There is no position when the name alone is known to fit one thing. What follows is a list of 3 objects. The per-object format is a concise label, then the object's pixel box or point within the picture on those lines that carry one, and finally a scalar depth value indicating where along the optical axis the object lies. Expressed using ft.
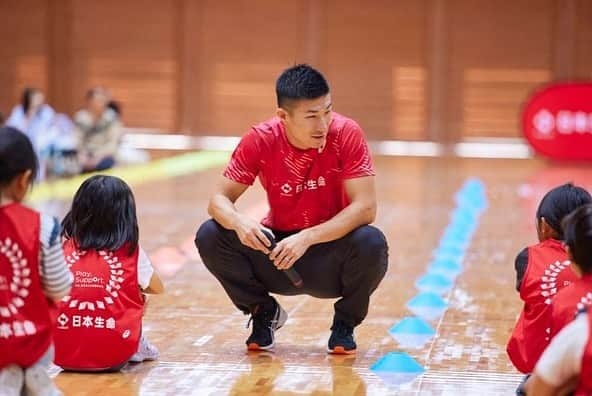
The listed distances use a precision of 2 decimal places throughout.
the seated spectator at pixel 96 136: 66.83
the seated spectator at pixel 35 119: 66.35
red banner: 85.28
